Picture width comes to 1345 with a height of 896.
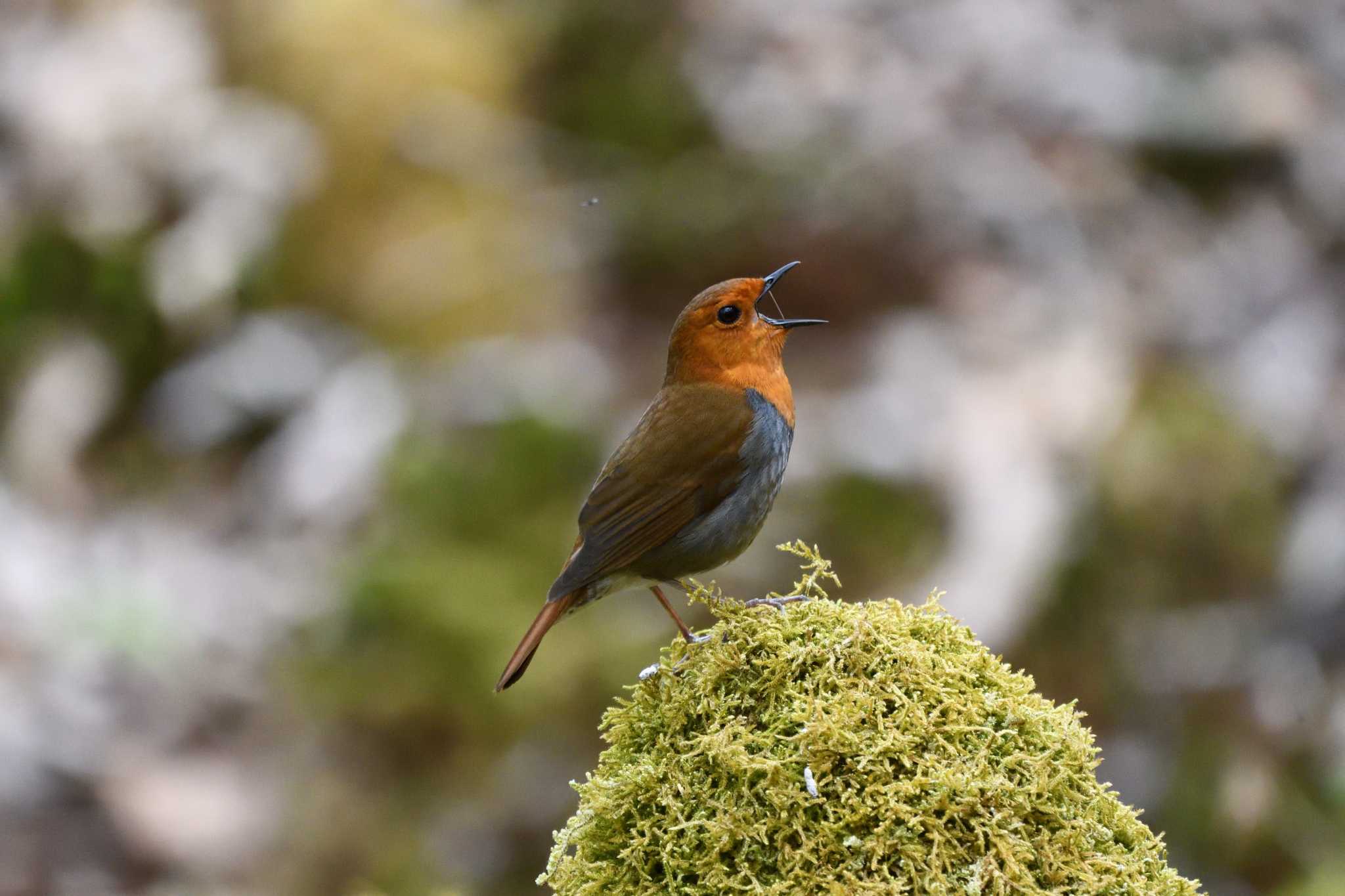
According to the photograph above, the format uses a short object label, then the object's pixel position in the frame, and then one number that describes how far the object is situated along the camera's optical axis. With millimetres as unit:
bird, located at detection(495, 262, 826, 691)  6719
